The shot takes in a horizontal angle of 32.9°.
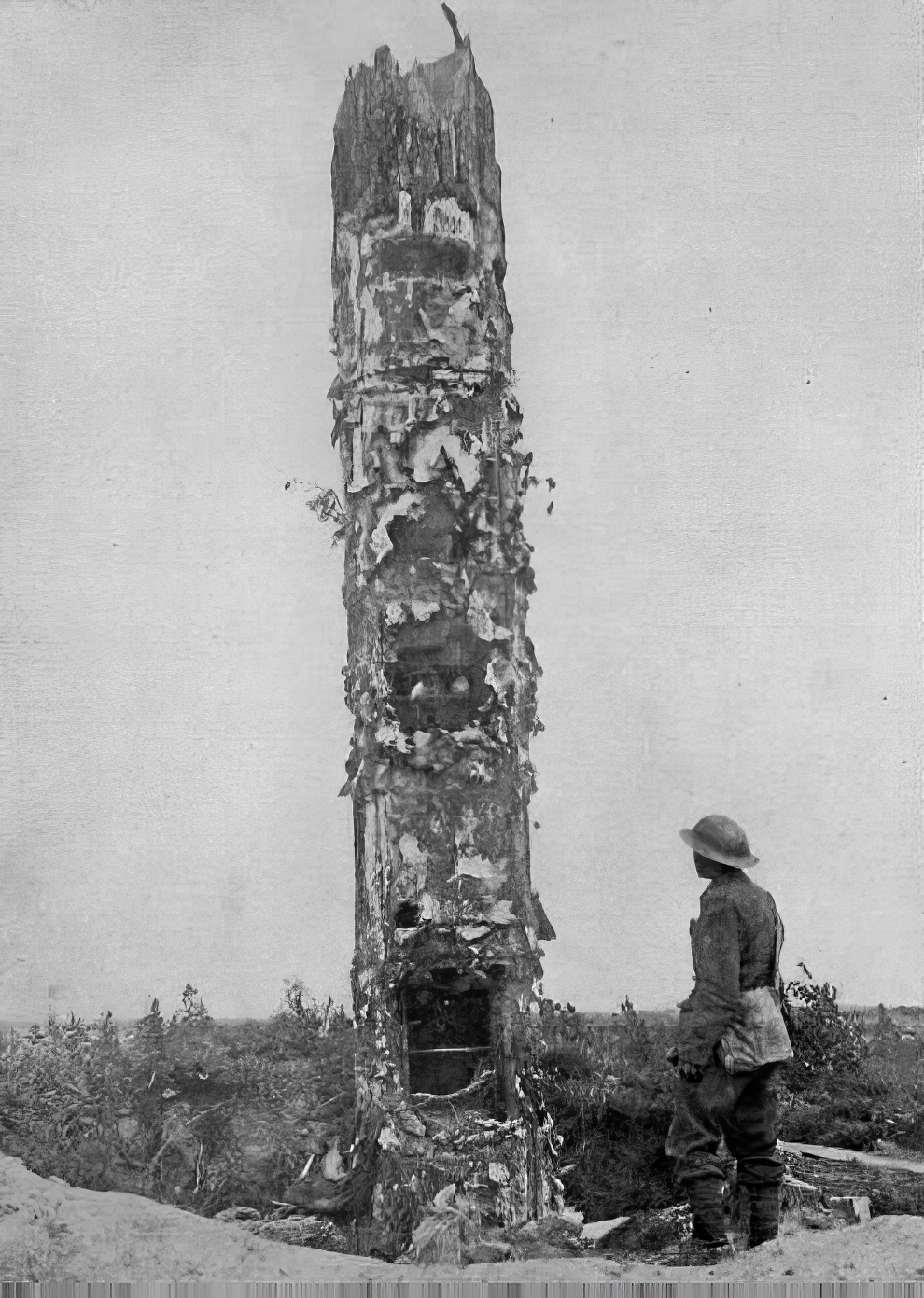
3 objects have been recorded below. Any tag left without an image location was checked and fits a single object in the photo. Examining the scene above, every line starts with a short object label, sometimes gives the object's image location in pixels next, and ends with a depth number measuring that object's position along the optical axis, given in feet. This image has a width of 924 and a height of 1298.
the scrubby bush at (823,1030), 18.25
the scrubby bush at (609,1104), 17.93
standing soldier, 16.56
